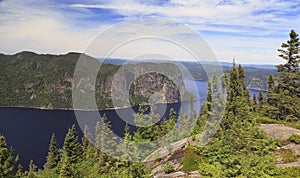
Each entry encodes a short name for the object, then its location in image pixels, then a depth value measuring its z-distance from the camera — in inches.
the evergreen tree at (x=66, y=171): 1213.6
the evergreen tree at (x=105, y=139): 1475.1
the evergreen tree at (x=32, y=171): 1758.1
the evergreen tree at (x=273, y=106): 1274.6
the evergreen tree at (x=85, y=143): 2105.8
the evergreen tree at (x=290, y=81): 1200.2
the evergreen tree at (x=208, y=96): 1177.0
